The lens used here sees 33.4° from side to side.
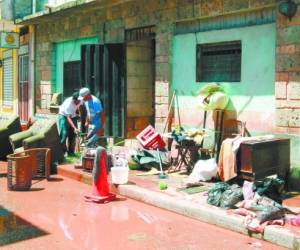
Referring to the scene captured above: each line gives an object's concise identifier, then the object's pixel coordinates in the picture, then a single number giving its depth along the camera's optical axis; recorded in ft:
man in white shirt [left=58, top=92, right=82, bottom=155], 37.17
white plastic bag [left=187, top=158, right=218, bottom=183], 28.07
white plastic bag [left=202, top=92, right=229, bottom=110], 30.04
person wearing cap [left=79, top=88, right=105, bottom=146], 33.68
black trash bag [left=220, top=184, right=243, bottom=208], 22.24
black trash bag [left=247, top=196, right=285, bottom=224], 19.94
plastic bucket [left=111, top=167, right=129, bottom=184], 27.55
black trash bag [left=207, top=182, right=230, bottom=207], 22.75
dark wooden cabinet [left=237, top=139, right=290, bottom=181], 24.25
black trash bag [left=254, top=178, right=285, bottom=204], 22.90
